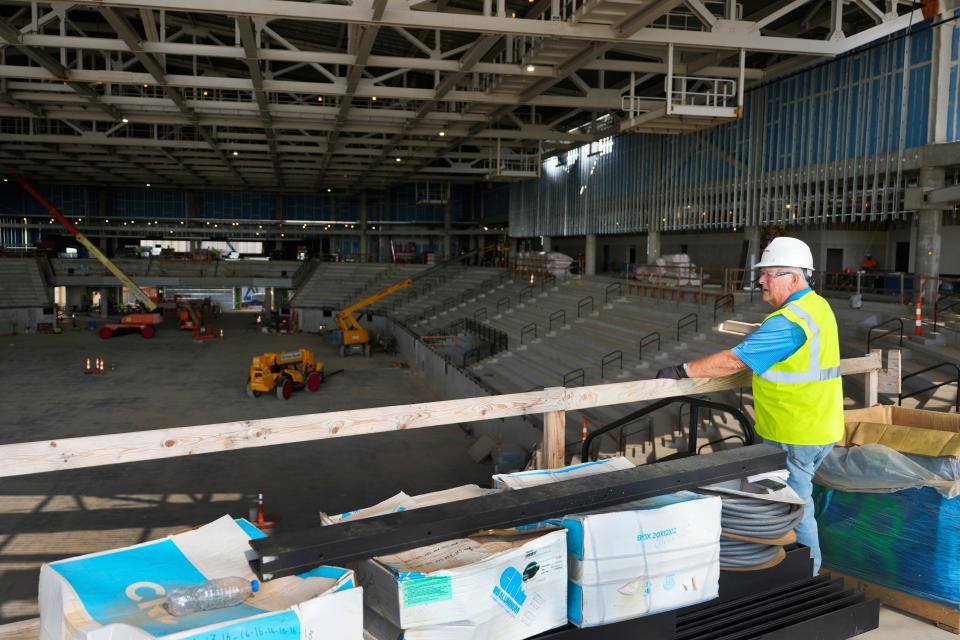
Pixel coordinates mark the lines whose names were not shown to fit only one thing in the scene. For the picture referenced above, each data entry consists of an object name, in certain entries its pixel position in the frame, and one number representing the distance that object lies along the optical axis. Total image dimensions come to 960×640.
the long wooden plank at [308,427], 3.05
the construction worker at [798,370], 3.95
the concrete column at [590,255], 34.47
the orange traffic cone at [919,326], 14.65
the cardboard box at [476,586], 2.49
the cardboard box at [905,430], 4.53
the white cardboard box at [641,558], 2.89
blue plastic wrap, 3.96
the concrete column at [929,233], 16.50
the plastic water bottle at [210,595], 2.25
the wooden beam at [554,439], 4.18
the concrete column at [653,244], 28.57
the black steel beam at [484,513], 2.48
